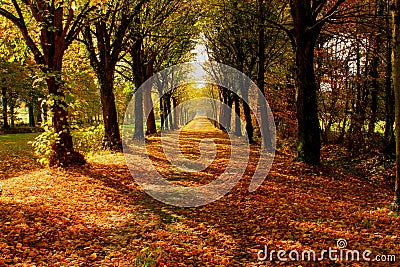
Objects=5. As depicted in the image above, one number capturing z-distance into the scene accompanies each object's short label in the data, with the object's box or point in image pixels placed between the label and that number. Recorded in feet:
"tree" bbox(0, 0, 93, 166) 31.73
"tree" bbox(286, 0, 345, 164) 35.55
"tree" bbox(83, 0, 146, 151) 47.78
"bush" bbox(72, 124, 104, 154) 35.92
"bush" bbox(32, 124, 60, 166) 32.68
